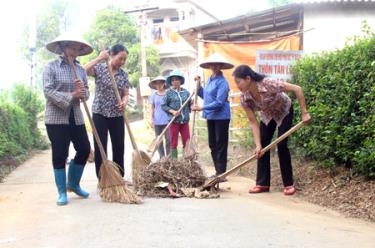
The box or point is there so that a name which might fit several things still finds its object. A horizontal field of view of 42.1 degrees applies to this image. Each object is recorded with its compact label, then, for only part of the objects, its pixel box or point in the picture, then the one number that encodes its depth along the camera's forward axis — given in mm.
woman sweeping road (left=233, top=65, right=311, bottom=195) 5570
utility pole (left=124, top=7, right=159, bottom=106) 19547
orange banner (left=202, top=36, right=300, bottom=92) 10883
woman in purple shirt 8727
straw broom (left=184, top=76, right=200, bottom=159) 6315
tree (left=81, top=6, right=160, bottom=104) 27188
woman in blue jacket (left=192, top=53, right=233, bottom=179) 6656
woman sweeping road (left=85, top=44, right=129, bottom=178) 5902
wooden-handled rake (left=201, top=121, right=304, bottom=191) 5459
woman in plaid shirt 5113
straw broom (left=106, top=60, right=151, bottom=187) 5873
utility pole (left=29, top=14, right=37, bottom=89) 17562
